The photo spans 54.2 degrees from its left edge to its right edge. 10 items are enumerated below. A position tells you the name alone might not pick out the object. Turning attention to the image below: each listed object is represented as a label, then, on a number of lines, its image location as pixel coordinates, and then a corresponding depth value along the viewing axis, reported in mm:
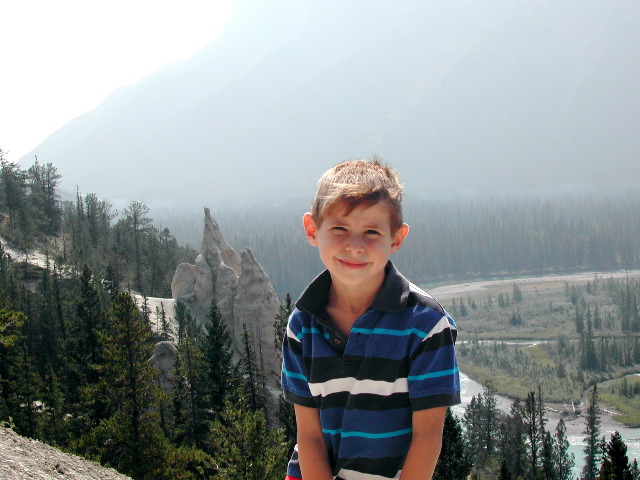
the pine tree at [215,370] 21156
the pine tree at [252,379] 22062
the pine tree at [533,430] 26812
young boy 2320
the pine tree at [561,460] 30269
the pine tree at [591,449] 30375
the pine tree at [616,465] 15898
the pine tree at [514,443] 29672
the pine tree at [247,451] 13711
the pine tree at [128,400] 15070
